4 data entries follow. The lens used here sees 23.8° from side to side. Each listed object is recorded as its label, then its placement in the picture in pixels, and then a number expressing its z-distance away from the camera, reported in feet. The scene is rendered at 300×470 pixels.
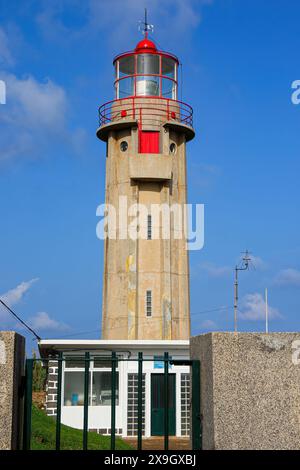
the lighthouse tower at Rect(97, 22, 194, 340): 104.58
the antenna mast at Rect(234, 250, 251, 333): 133.57
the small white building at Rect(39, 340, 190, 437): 91.40
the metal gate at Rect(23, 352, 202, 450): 27.97
